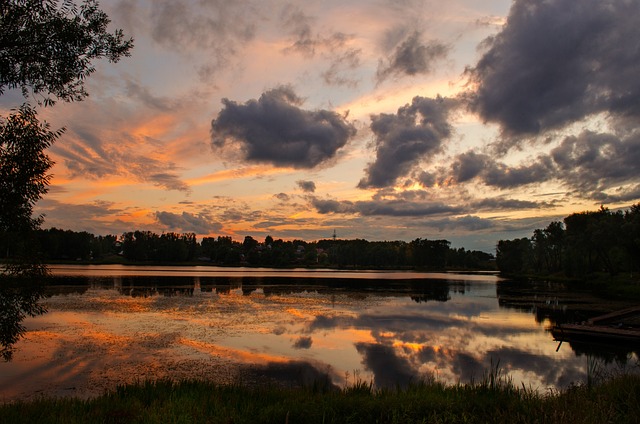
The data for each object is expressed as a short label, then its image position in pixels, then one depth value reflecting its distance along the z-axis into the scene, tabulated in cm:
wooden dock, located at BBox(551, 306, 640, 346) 3020
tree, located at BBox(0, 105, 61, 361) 1305
